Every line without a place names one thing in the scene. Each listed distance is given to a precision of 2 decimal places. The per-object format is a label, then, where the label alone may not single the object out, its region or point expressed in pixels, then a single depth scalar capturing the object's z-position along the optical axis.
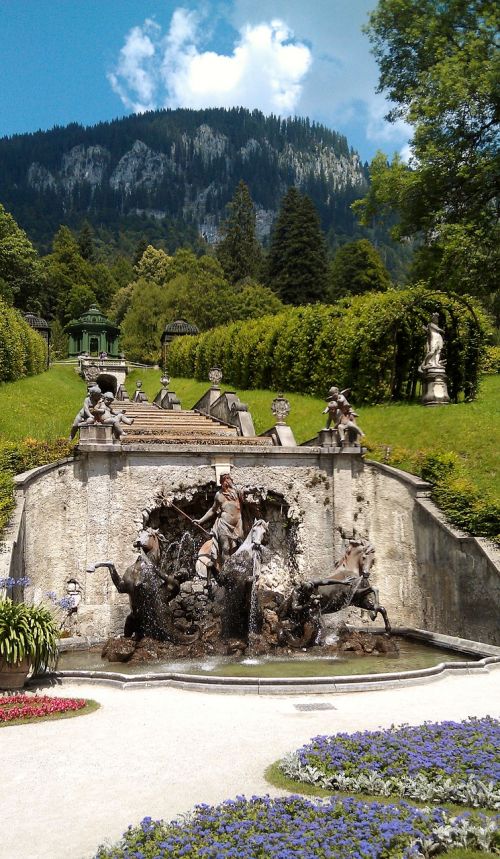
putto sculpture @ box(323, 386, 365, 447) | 19.05
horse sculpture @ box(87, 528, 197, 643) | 14.84
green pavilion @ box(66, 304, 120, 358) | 64.88
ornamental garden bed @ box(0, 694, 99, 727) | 9.09
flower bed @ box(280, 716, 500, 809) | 6.36
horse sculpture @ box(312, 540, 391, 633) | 15.48
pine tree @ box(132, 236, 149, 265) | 114.00
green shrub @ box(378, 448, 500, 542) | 15.90
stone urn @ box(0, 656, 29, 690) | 10.65
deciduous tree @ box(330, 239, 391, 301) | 70.00
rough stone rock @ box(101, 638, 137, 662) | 13.66
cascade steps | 20.39
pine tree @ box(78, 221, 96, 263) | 111.56
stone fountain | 14.57
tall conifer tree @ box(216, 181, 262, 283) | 94.62
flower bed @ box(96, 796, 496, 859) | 5.17
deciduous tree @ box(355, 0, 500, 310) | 29.30
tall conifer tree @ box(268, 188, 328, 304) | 74.31
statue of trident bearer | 16.48
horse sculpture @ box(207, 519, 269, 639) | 15.38
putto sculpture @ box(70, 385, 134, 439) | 17.48
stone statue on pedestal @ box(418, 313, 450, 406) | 24.39
